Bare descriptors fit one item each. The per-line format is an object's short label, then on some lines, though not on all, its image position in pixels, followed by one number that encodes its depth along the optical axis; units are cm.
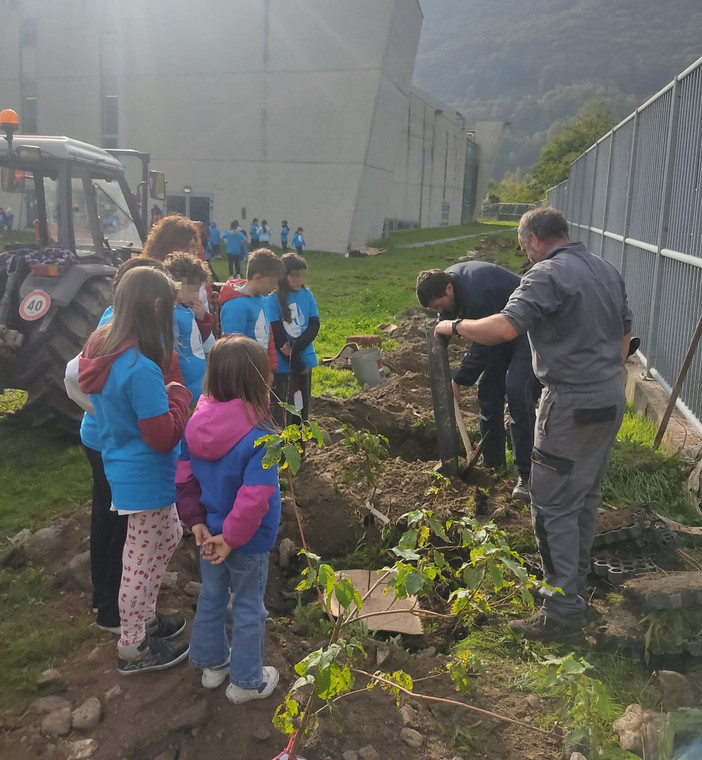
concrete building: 2458
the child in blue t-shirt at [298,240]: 2305
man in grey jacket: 309
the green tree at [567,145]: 4393
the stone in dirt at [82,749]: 245
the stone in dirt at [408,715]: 260
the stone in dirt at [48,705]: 268
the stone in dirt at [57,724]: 258
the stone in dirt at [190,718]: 256
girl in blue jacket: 248
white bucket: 757
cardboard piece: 335
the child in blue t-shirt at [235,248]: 1812
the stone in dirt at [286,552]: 394
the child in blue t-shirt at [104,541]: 314
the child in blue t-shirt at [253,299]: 456
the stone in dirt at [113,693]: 274
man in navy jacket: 445
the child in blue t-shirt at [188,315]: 386
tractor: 546
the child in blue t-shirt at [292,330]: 496
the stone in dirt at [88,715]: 259
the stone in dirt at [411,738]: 251
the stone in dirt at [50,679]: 286
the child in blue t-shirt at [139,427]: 274
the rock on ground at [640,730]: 232
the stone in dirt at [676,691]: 273
